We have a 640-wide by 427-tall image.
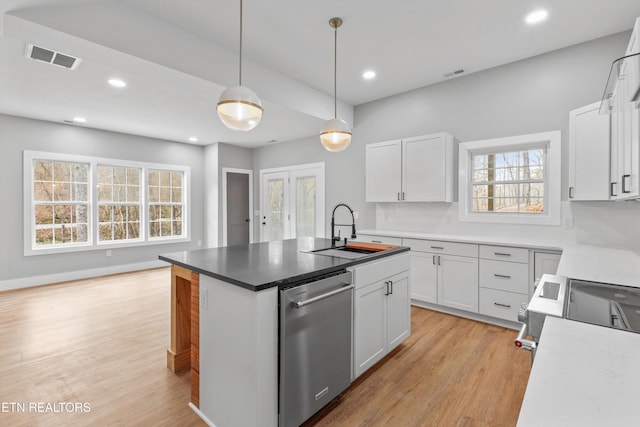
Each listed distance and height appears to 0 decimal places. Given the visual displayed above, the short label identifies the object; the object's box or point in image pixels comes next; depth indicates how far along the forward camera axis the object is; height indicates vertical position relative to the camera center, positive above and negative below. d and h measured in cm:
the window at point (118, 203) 561 +15
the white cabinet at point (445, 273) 342 -74
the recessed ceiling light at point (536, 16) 279 +183
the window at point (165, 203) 626 +17
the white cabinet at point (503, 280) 311 -73
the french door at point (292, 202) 591 +18
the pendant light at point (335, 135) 265 +68
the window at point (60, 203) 496 +14
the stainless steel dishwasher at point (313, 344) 162 -79
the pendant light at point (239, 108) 196 +69
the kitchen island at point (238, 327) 152 -63
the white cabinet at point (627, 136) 98 +42
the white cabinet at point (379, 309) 218 -78
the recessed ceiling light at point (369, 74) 400 +183
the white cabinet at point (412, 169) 392 +57
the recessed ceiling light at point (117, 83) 336 +145
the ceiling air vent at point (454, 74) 391 +181
